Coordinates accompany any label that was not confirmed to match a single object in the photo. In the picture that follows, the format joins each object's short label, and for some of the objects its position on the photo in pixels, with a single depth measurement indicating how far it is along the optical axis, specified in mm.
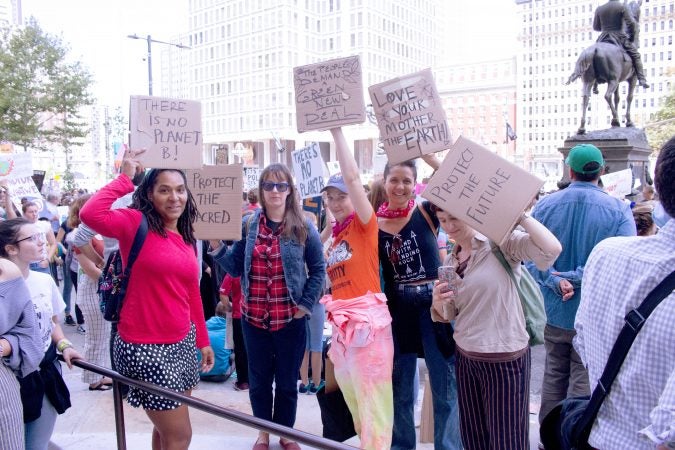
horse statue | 10008
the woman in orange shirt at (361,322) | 2951
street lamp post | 19594
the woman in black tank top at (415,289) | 3133
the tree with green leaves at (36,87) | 20672
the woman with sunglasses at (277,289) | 3545
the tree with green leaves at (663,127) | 35438
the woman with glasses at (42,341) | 2678
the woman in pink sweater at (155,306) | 2697
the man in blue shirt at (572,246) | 3633
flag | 29272
